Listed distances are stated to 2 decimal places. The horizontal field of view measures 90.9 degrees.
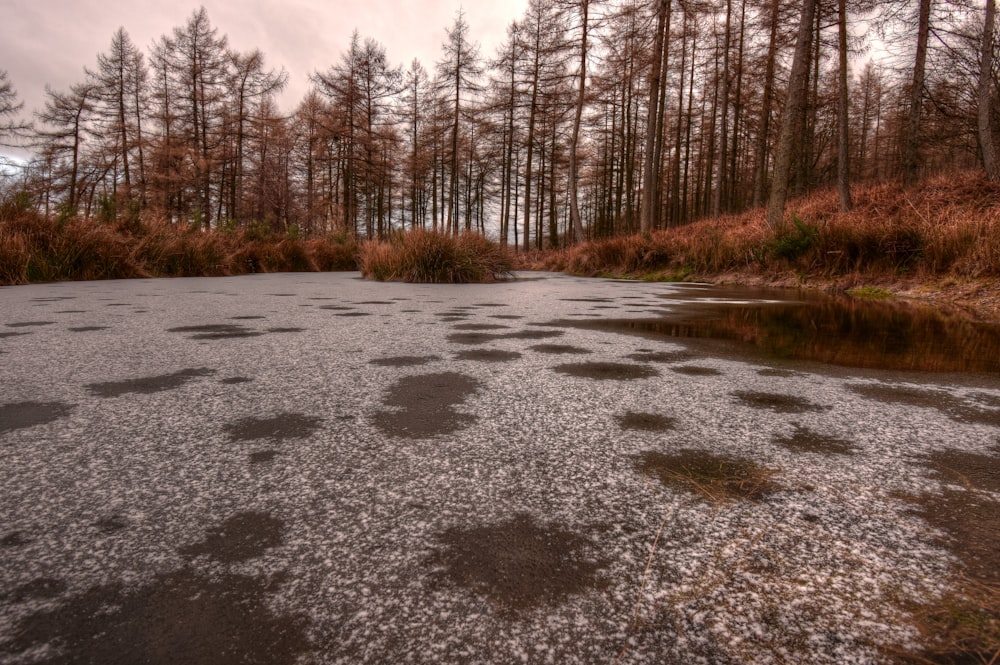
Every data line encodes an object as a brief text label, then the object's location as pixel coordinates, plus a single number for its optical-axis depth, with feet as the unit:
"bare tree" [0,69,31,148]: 60.18
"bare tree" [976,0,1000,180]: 31.53
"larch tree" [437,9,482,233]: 68.59
